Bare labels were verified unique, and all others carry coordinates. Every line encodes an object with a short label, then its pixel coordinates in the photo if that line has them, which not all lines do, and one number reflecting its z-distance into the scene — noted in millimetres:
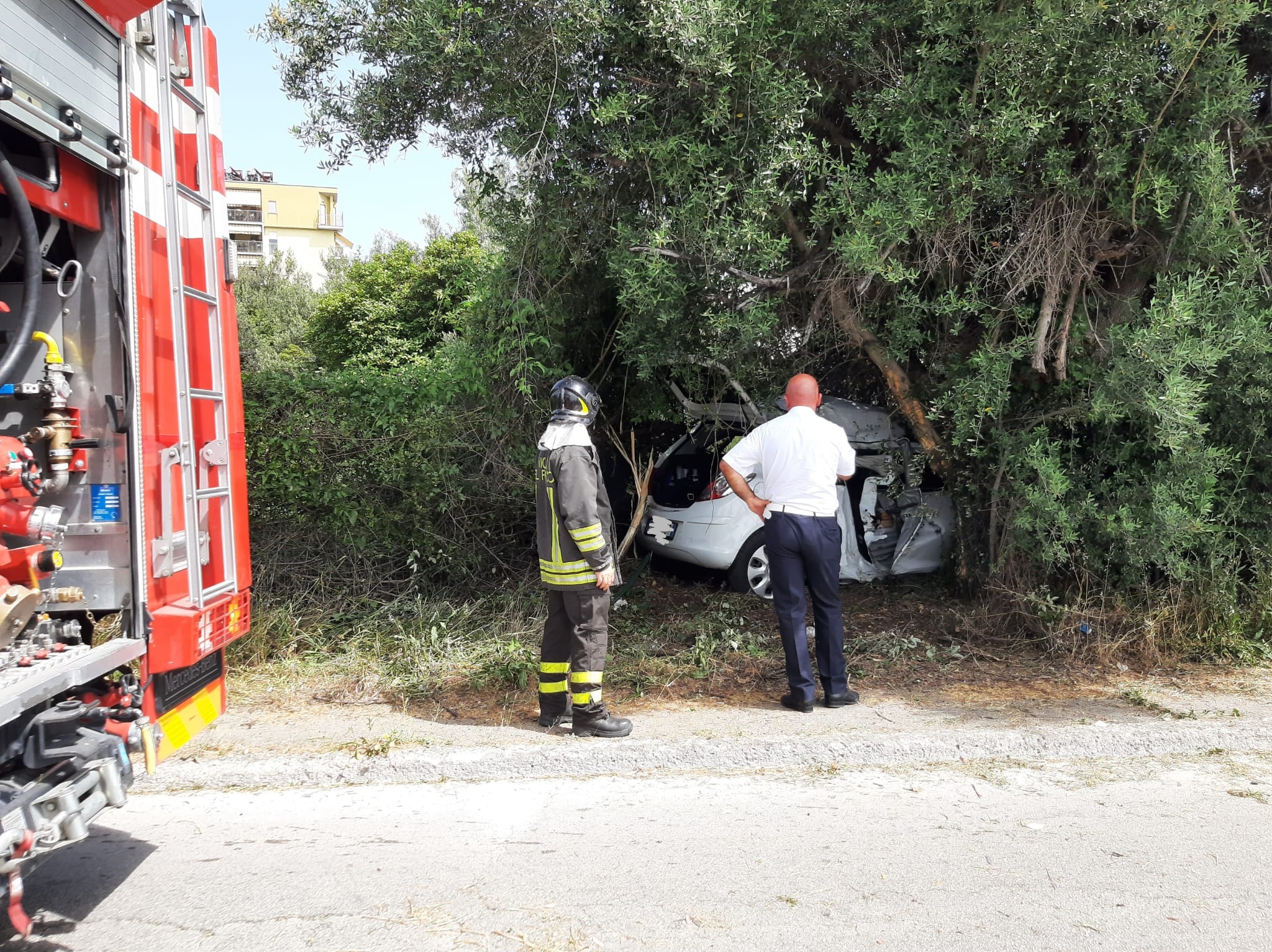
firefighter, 4910
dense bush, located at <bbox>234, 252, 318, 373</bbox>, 27250
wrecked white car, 7320
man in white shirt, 5379
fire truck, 2893
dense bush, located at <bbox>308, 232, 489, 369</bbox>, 21781
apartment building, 65500
